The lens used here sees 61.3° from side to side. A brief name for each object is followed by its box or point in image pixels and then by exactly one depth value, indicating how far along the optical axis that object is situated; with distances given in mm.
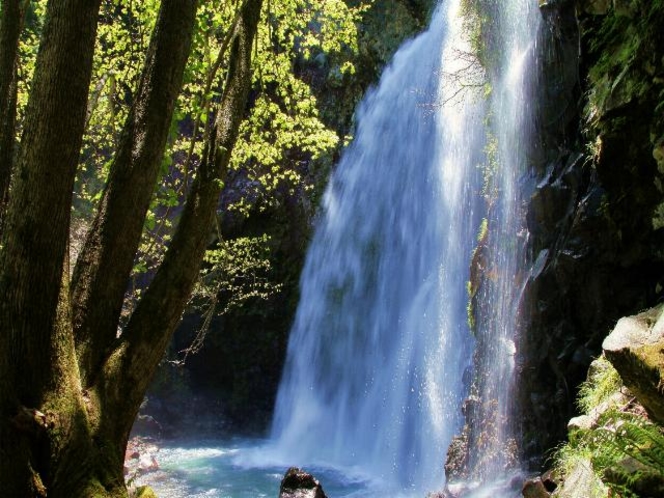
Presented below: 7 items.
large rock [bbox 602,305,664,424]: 3666
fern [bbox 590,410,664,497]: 3262
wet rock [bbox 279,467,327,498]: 6754
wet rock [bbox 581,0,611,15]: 7043
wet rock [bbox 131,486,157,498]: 3437
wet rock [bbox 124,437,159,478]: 13866
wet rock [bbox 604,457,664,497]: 3207
